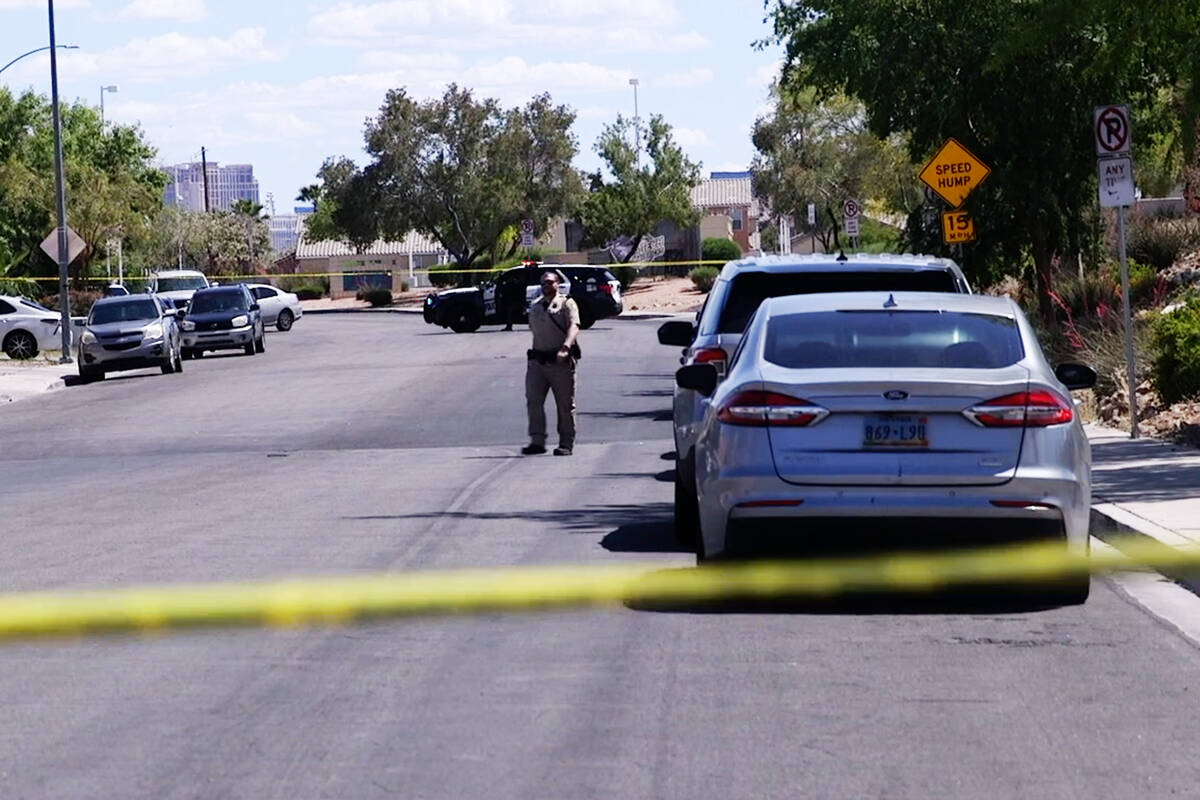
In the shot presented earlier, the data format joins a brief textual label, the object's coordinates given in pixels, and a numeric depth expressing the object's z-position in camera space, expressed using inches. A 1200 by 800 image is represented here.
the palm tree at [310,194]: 7007.9
